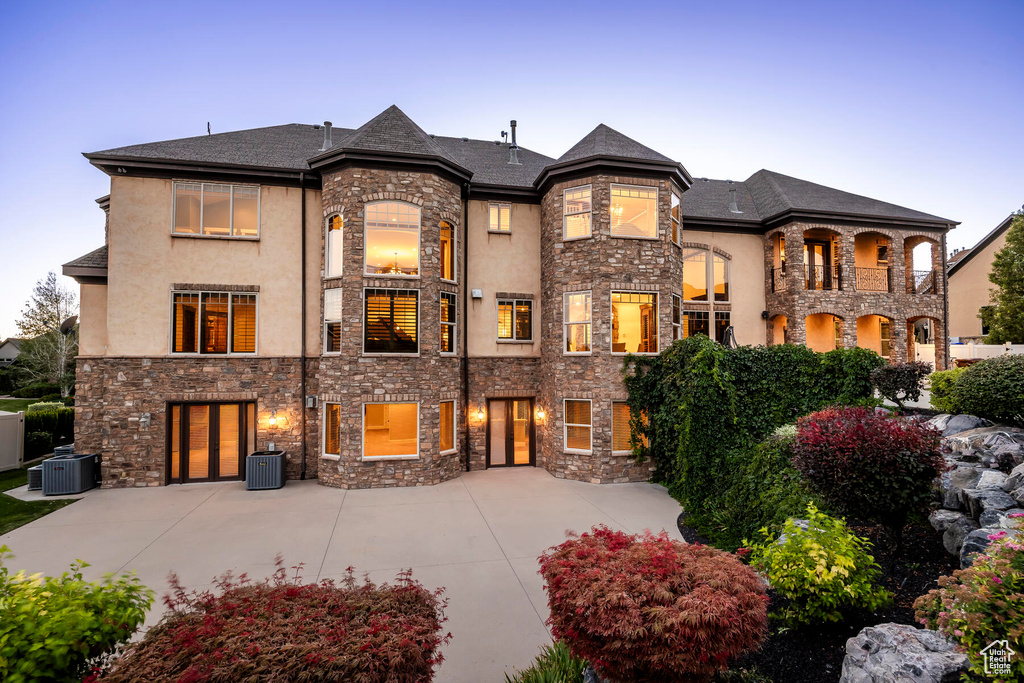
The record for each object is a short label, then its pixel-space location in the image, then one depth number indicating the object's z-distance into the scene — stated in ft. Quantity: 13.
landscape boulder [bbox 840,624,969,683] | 9.31
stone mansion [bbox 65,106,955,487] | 35.22
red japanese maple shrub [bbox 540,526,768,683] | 9.35
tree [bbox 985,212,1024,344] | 52.95
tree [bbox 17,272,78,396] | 98.99
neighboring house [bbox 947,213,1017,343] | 73.00
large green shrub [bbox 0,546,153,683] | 7.64
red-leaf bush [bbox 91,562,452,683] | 7.77
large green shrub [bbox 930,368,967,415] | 32.04
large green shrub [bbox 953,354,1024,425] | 24.41
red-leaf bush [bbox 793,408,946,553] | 15.97
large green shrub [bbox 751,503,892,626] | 12.57
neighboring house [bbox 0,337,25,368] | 163.93
